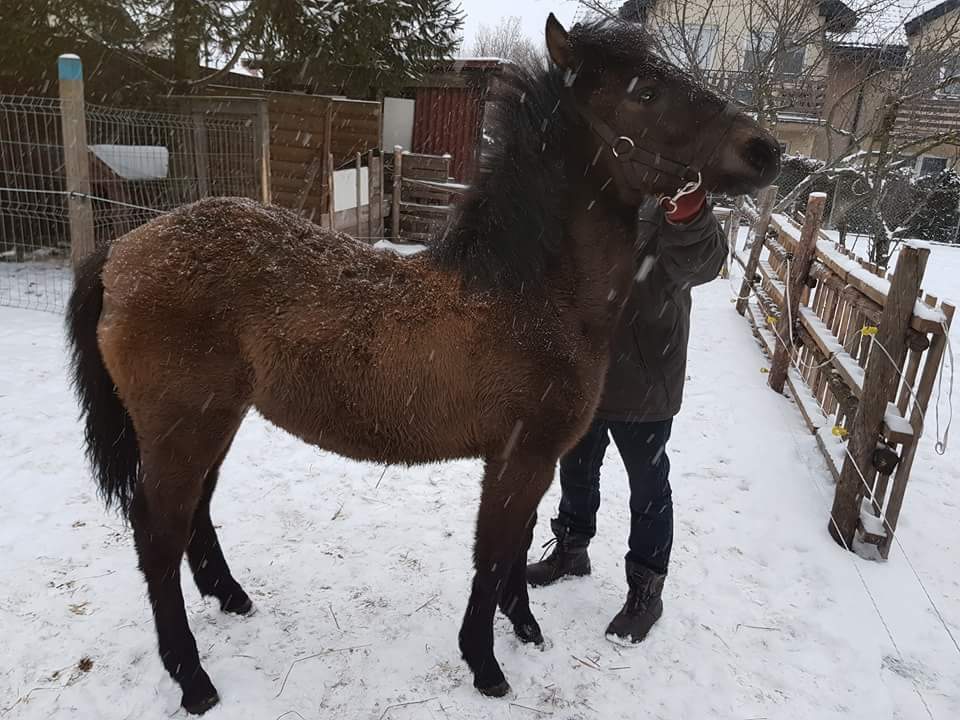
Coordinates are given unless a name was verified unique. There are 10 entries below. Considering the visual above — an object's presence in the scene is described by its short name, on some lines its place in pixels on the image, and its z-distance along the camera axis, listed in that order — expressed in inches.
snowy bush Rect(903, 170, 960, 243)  634.8
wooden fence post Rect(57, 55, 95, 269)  228.5
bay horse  79.7
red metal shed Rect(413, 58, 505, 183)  524.1
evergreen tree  297.1
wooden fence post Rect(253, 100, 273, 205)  277.3
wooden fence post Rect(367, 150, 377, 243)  443.2
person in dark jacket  92.0
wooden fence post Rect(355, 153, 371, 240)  414.0
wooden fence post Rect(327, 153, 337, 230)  378.6
